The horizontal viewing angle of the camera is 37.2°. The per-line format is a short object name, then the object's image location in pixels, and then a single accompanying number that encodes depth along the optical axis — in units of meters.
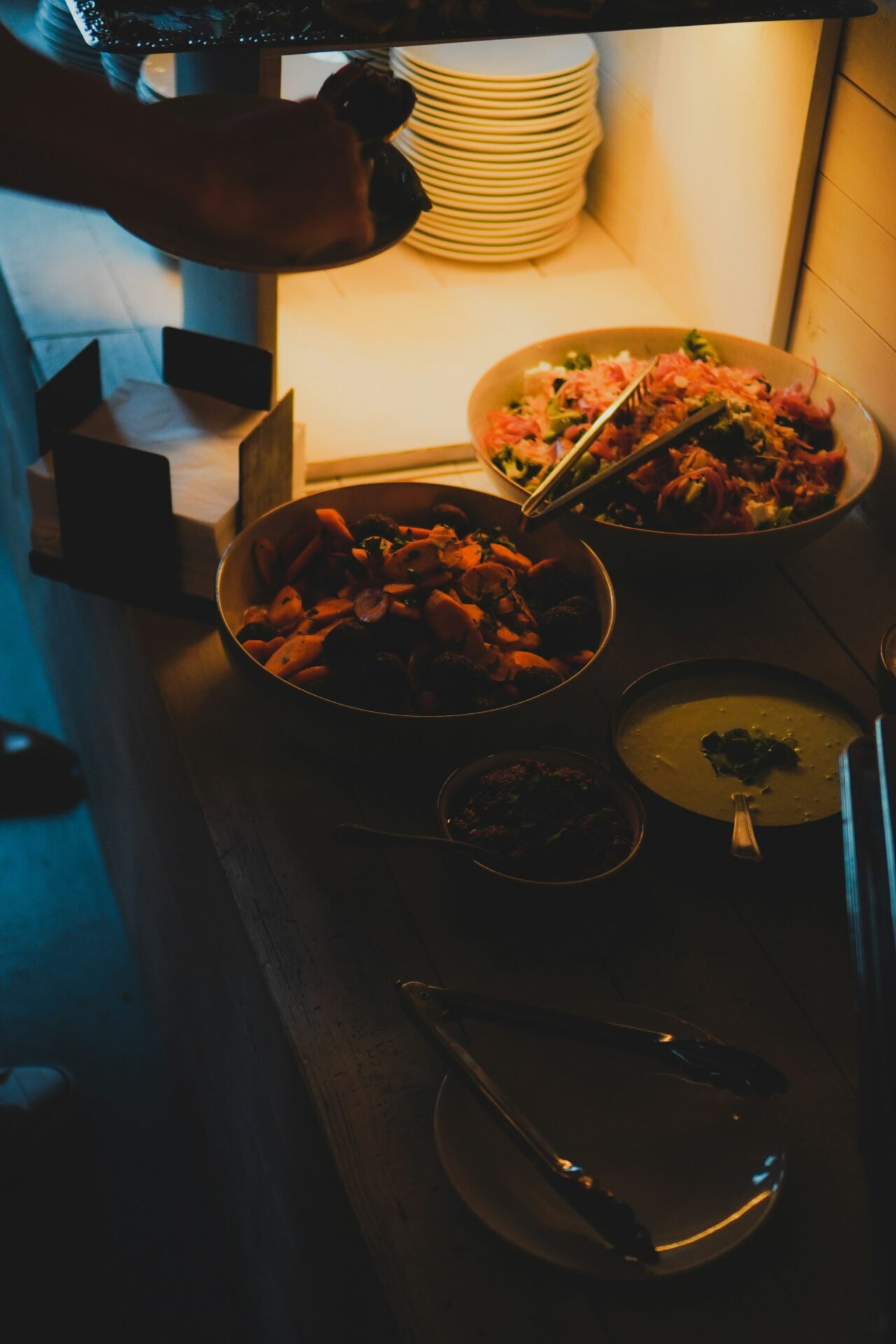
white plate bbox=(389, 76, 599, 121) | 1.91
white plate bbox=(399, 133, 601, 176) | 1.97
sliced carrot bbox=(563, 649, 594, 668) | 1.25
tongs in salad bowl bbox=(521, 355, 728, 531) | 1.37
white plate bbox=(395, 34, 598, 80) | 1.90
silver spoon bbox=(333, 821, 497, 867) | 1.06
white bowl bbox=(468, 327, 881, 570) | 1.39
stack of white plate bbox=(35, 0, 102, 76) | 1.89
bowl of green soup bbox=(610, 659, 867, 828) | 1.13
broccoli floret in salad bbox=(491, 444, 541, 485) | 1.51
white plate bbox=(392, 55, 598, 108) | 1.90
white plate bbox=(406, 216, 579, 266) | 2.07
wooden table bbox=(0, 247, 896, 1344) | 0.88
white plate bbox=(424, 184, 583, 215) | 2.01
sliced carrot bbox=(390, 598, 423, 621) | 1.22
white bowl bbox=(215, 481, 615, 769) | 1.15
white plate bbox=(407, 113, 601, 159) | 1.95
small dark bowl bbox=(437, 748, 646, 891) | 1.09
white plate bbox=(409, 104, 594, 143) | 1.93
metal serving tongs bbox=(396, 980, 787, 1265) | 0.85
